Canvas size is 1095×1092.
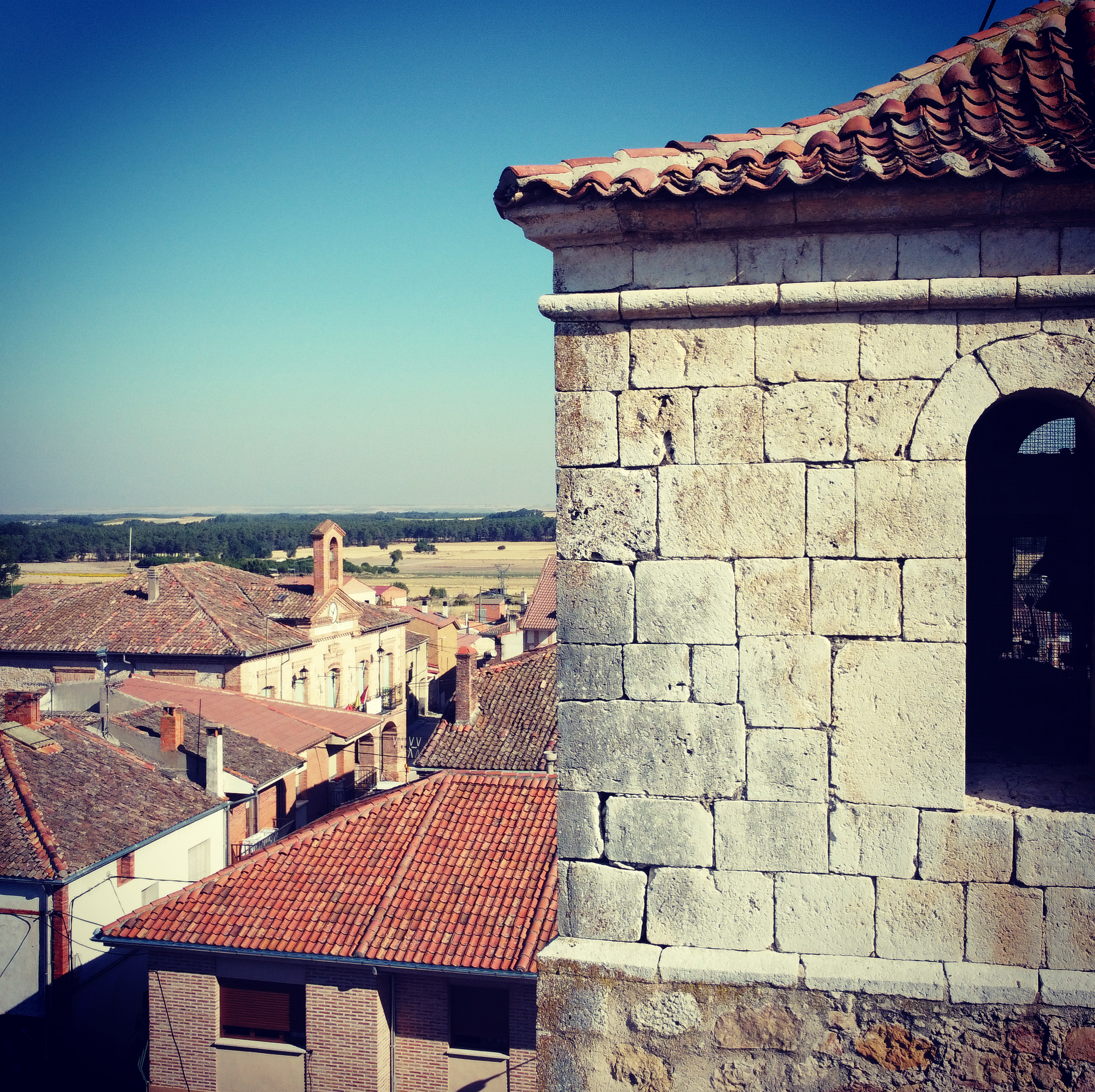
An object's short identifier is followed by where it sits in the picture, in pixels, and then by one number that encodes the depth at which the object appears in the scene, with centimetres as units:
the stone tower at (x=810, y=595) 329
